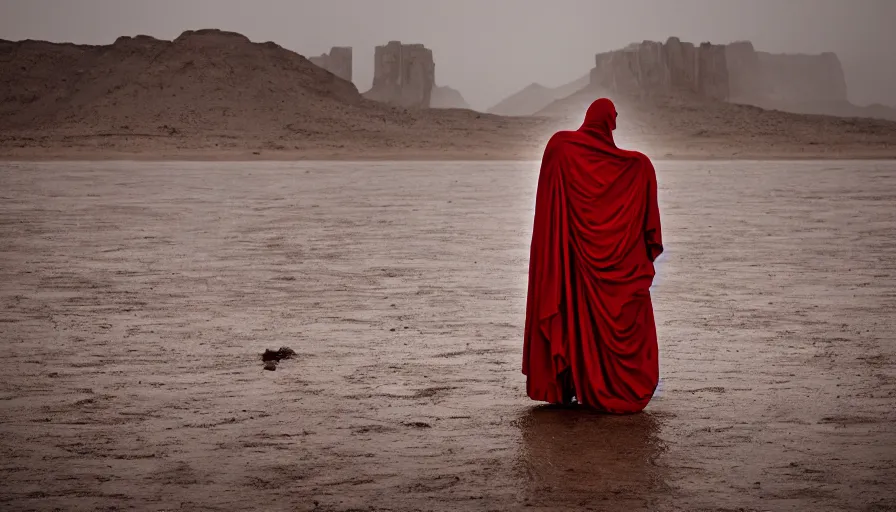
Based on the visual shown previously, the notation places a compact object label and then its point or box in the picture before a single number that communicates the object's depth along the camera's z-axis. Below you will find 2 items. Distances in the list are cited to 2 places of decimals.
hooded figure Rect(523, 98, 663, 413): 5.90
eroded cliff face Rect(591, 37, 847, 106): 130.25
